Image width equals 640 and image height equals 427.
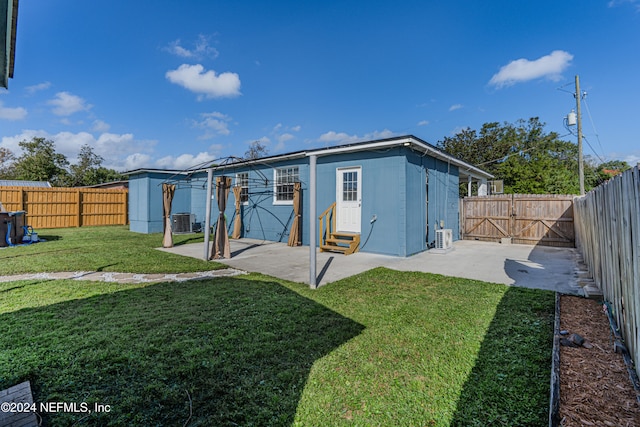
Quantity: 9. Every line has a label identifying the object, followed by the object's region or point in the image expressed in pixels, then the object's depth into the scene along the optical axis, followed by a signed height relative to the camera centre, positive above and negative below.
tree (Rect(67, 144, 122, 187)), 29.30 +4.77
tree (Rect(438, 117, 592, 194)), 25.45 +6.92
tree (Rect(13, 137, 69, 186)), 25.44 +4.89
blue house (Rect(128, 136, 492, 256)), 7.73 +0.80
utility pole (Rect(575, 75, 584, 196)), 12.82 +4.10
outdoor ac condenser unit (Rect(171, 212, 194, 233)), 12.84 -0.27
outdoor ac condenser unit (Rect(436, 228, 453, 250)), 8.44 -0.60
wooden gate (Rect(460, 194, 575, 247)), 9.80 +0.02
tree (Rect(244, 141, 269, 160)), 32.72 +7.72
